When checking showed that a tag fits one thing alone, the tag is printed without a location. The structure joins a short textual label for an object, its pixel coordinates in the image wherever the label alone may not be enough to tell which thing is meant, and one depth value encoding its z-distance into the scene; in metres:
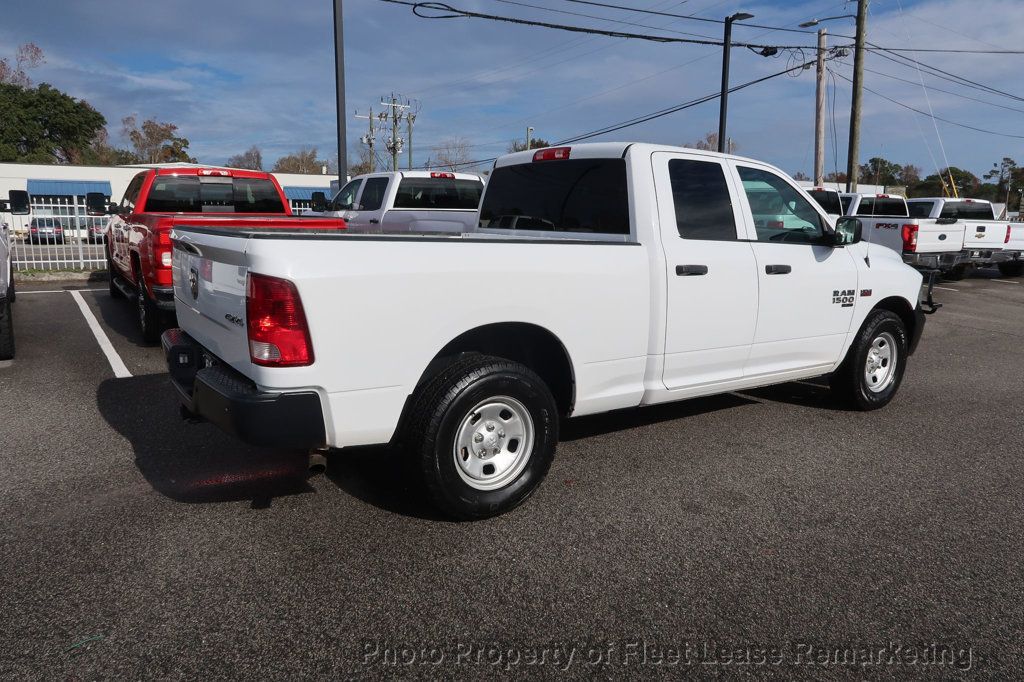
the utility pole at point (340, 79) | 14.02
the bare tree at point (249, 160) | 83.12
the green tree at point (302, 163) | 92.81
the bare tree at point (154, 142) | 78.50
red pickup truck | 6.97
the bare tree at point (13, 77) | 63.81
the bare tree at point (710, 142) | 51.47
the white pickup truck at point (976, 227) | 15.57
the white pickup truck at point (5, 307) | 6.86
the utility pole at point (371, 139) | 58.78
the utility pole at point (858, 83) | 21.48
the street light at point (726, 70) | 20.47
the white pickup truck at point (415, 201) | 11.94
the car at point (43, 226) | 29.61
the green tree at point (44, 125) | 61.84
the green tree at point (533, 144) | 48.74
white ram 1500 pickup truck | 3.15
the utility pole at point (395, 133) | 56.88
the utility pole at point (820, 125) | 24.55
